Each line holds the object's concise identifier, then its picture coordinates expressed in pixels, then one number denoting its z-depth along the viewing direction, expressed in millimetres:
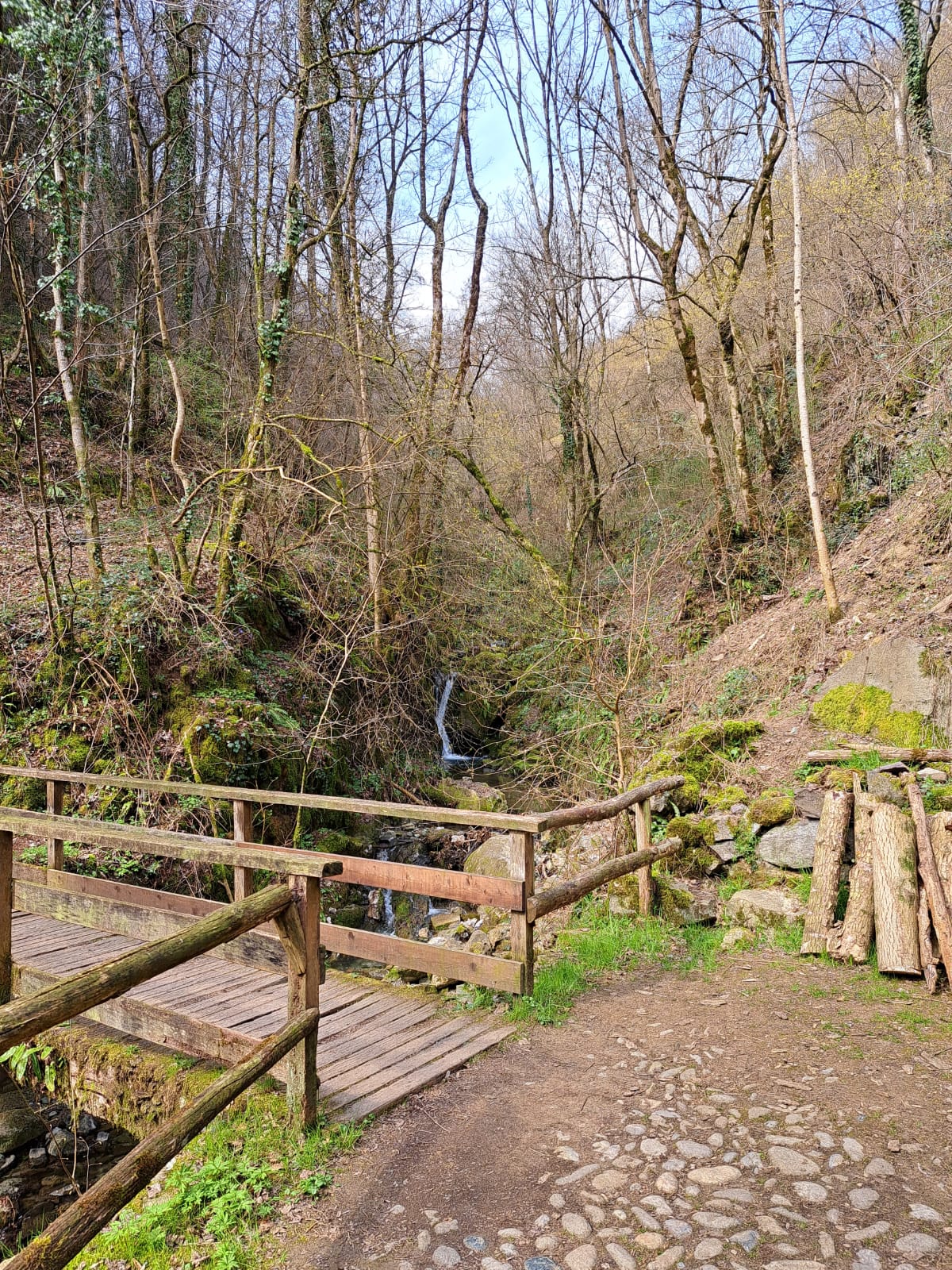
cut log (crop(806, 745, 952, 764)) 6391
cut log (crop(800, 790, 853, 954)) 5305
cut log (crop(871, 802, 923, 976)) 4738
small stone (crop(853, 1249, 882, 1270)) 2510
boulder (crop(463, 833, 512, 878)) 8898
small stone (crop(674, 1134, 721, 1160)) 3202
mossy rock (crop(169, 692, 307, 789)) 9062
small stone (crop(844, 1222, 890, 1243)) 2635
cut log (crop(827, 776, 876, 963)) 5074
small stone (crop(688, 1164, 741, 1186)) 3014
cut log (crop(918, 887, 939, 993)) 4555
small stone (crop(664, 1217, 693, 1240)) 2738
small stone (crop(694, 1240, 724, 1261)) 2623
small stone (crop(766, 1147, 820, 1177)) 3016
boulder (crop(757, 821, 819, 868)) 6168
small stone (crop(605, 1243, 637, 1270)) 2607
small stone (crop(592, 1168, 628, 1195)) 3006
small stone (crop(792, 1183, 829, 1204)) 2859
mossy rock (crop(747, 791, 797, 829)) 6512
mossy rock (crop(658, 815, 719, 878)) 6730
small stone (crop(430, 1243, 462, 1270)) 2664
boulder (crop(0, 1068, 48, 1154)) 5034
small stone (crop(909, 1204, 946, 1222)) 2713
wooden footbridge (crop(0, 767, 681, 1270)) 2590
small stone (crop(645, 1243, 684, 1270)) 2596
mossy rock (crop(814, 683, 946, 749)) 7395
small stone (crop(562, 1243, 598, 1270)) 2615
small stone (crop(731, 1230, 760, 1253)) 2643
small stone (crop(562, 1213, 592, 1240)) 2775
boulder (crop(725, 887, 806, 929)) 5801
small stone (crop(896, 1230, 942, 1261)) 2545
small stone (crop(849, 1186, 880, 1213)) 2803
